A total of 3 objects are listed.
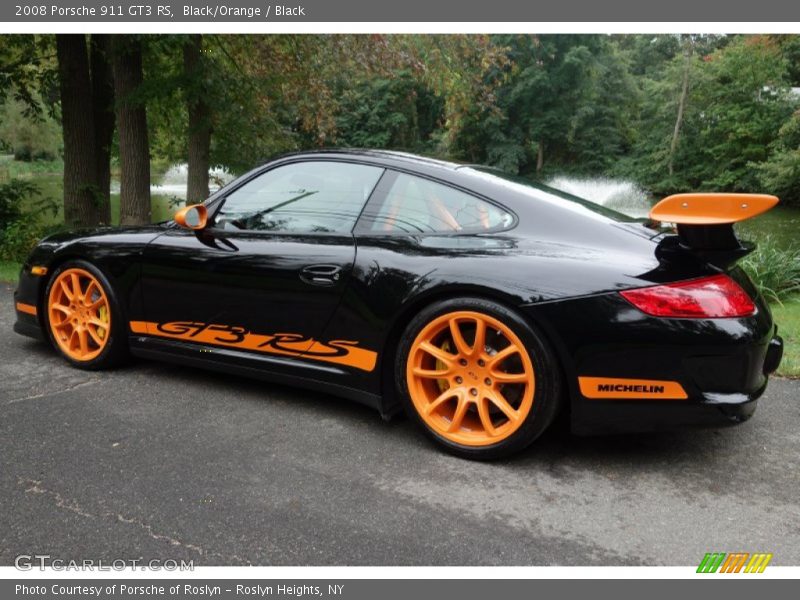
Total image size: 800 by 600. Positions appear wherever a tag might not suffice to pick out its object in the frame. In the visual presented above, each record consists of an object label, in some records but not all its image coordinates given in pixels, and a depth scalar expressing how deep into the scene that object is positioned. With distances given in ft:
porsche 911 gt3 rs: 8.78
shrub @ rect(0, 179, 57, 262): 32.53
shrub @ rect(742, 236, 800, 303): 24.63
